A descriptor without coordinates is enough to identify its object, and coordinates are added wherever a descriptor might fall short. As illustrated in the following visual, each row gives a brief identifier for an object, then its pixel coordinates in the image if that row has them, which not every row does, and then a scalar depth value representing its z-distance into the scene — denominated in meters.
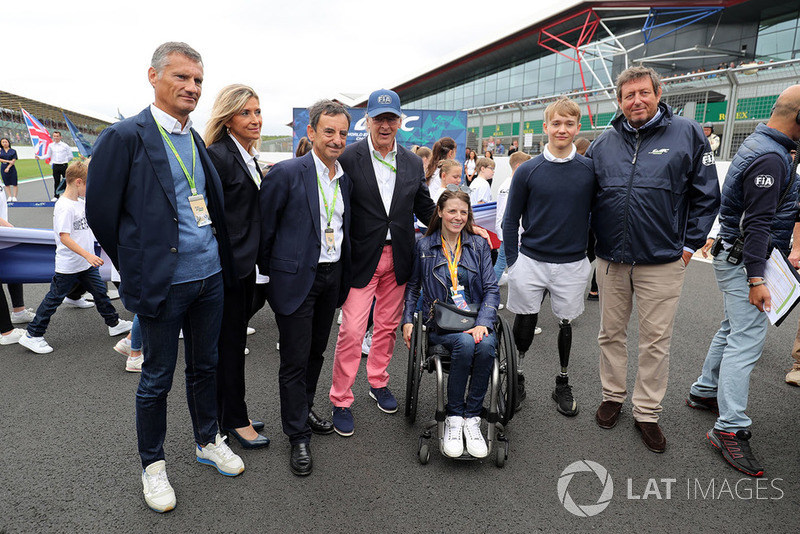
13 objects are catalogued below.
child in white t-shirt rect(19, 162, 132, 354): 4.07
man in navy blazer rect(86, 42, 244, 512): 1.99
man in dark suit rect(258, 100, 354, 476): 2.52
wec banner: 12.09
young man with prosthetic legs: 2.95
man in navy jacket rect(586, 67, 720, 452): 2.70
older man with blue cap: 2.90
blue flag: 10.54
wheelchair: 2.60
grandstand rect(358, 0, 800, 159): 8.91
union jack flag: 14.09
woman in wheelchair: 2.70
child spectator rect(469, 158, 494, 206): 6.45
